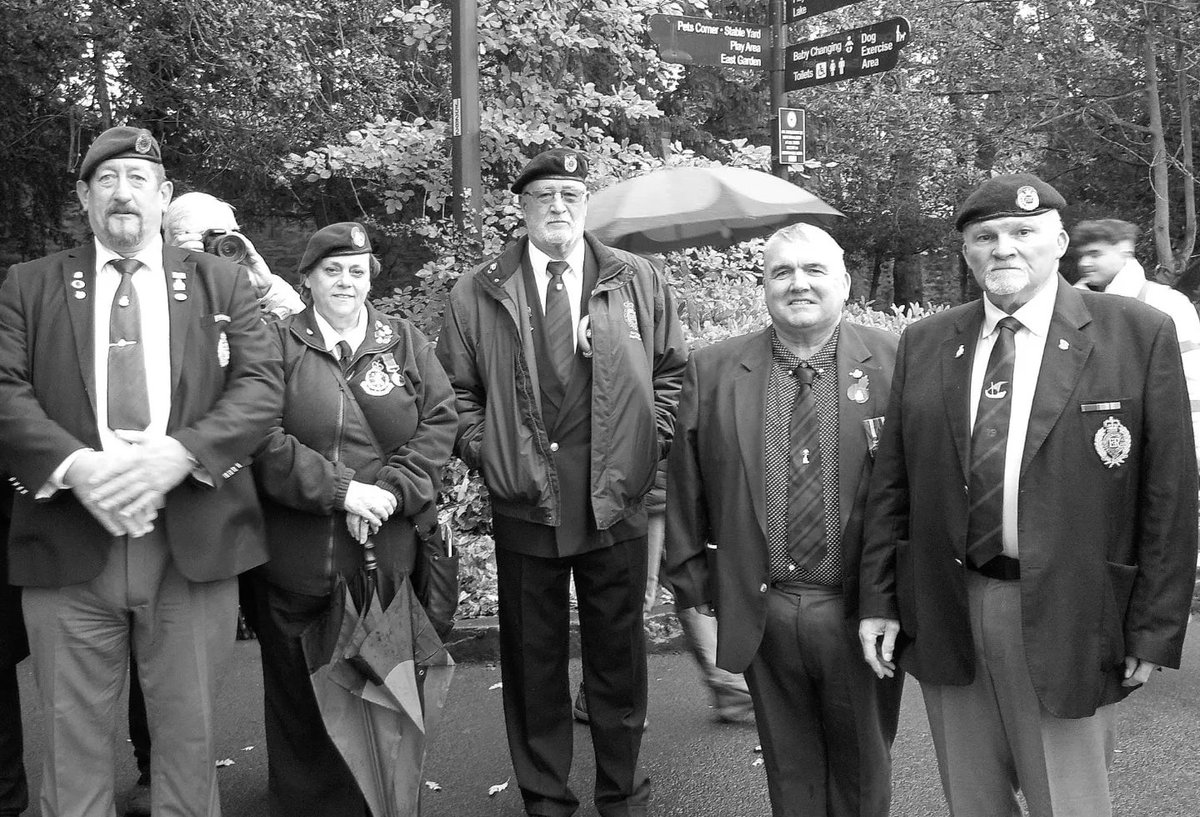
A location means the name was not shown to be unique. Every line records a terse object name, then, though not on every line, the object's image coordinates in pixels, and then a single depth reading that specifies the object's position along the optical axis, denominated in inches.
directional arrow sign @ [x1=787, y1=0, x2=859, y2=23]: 306.7
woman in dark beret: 140.9
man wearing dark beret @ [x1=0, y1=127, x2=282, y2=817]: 125.5
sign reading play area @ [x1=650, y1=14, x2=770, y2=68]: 295.0
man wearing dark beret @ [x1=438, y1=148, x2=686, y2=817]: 149.2
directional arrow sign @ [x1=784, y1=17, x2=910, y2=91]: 287.3
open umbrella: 271.7
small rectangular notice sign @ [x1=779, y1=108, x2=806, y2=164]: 321.0
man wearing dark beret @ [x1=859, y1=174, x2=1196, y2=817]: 104.8
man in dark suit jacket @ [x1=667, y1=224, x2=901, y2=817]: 124.9
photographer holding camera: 162.1
